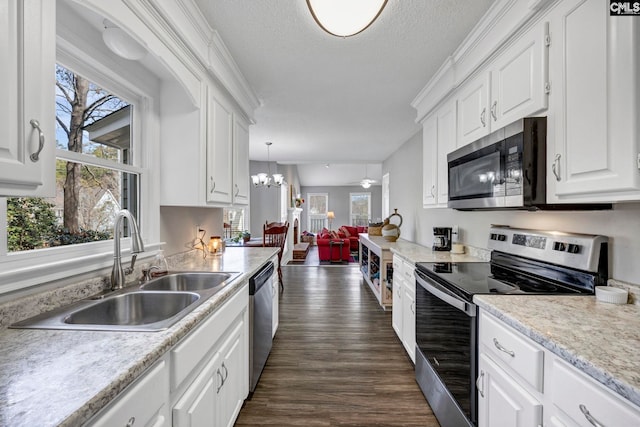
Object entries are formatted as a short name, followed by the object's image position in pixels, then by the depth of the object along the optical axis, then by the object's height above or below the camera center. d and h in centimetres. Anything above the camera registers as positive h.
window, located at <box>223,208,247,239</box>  665 -18
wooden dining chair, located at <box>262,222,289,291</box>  499 -38
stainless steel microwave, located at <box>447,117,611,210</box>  142 +24
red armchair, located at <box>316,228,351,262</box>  737 -90
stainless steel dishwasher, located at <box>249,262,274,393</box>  199 -78
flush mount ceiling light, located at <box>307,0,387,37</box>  110 +76
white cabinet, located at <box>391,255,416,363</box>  239 -80
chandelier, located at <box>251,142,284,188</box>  578 +68
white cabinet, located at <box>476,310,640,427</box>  76 -55
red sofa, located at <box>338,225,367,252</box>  822 -62
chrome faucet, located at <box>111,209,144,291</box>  149 -16
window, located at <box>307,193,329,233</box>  1279 +16
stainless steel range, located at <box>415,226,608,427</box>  139 -37
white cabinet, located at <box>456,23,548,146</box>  146 +73
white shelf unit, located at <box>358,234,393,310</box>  375 -75
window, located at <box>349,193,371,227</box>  1264 +24
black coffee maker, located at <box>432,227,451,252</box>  302 -25
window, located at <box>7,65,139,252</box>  126 +20
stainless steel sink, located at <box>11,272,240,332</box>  103 -40
